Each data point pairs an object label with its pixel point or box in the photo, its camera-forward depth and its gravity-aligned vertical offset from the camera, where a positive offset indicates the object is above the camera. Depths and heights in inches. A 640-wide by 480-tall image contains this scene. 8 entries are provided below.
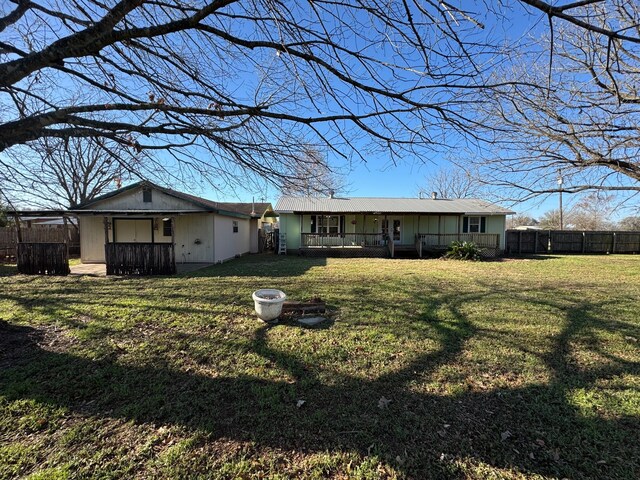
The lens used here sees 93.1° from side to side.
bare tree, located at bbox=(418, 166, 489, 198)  1255.7 +156.8
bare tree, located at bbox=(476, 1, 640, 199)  255.9 +89.8
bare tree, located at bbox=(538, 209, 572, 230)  1731.1 +60.3
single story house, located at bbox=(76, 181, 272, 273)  526.6 +10.9
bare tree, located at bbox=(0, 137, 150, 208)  176.7 +46.2
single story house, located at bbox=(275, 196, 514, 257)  679.1 +11.3
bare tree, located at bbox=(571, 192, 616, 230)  1587.1 +34.9
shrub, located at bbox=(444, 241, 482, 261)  614.5 -44.8
